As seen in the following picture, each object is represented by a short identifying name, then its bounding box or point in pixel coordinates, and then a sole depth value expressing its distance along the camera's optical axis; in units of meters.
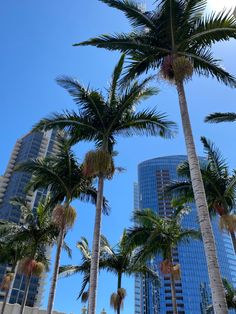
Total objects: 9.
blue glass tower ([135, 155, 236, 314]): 77.38
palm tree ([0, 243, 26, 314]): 15.18
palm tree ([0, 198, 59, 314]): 12.43
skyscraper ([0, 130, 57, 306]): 80.30
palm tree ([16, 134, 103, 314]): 9.50
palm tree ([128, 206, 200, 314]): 12.24
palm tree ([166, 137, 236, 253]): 10.12
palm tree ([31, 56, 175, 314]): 9.10
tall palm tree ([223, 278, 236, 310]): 18.04
